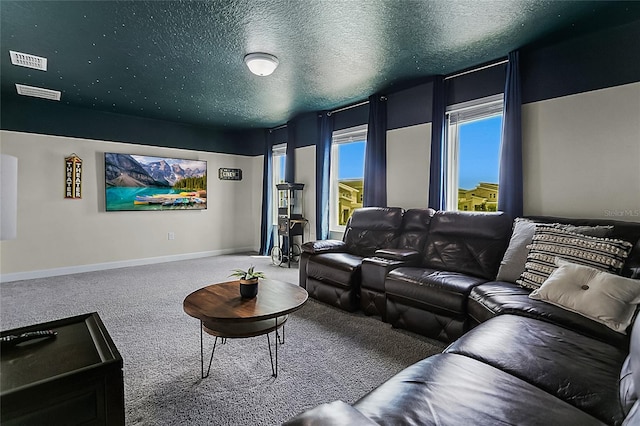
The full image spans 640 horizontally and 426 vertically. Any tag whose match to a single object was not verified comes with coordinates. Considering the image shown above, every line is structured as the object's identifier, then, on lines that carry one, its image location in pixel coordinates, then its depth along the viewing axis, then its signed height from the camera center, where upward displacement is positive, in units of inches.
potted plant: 86.6 -21.0
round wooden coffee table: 73.4 -25.1
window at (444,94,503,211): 132.6 +25.2
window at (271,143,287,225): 257.8 +30.4
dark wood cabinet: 40.5 -24.2
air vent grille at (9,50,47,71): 121.3 +59.6
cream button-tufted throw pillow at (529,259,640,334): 65.3 -18.9
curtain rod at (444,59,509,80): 124.4 +60.3
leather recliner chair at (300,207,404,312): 127.3 -21.1
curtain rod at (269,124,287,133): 244.5 +65.4
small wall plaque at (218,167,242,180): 260.2 +29.8
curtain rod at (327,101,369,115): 181.9 +62.9
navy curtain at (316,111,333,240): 200.7 +25.4
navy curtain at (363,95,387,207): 167.5 +29.5
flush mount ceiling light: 118.3 +56.4
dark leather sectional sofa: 40.2 -25.8
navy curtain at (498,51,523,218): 117.7 +25.2
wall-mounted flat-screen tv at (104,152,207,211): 206.4 +18.4
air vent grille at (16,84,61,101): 156.6 +60.7
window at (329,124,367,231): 192.4 +22.9
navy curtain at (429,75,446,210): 142.5 +30.7
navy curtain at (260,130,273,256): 254.7 +7.3
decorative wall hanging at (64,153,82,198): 188.5 +19.1
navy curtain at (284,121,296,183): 230.2 +41.5
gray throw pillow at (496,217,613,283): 94.9 -12.6
